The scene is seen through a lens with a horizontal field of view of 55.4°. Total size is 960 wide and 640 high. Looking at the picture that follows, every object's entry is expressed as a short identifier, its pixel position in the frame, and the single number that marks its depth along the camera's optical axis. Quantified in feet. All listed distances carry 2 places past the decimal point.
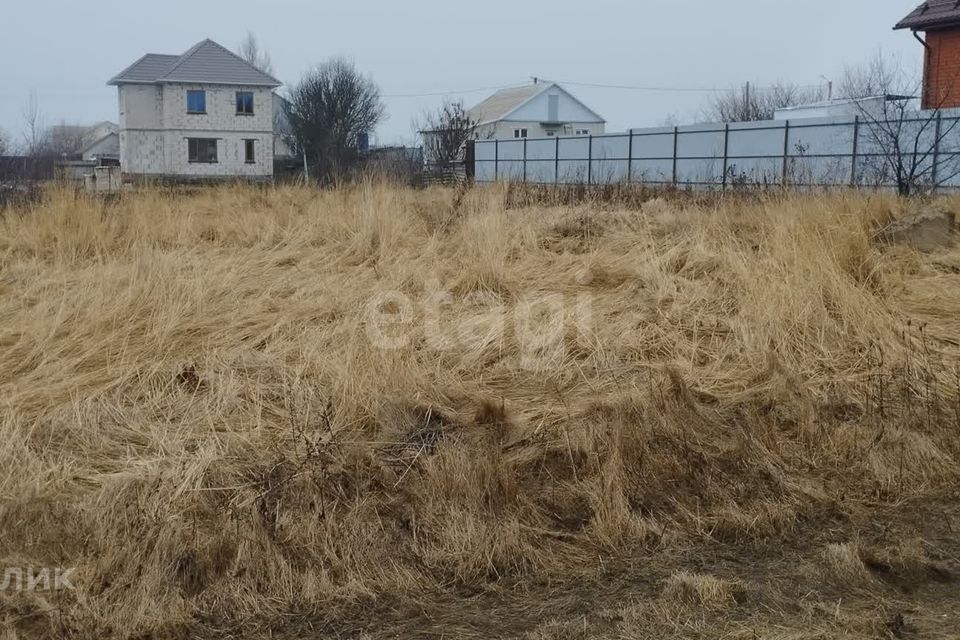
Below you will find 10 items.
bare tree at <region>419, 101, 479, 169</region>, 94.93
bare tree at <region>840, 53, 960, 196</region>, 48.70
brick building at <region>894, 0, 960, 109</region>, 71.31
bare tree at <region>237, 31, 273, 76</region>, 226.99
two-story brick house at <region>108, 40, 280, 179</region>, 139.85
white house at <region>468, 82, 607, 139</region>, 170.91
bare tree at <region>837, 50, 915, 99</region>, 58.36
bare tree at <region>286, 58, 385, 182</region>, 144.87
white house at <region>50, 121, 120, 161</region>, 228.16
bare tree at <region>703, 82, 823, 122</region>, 154.61
